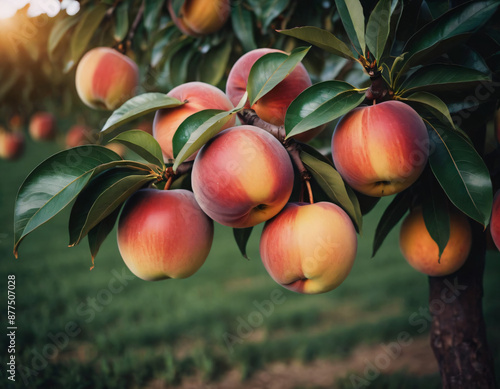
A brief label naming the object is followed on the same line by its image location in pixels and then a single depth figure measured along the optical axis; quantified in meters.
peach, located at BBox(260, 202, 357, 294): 0.67
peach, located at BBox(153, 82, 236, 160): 0.73
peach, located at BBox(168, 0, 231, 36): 1.19
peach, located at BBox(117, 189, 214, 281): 0.71
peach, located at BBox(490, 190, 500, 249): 0.72
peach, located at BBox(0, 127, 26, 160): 2.77
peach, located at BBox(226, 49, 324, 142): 0.73
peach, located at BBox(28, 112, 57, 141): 2.56
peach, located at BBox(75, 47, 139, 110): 1.31
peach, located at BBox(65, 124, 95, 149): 2.40
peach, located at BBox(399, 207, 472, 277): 0.84
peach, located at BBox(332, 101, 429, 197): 0.63
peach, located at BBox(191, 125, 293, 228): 0.62
